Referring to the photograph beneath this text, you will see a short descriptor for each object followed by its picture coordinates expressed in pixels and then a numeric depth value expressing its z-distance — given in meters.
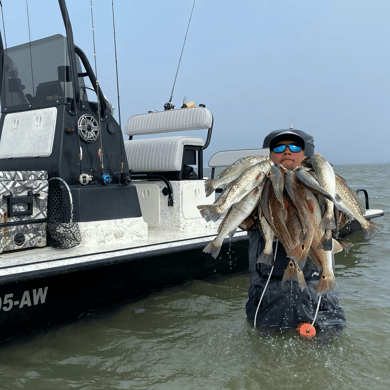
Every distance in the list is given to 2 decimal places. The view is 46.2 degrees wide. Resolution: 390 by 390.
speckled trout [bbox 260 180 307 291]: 2.87
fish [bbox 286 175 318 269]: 2.78
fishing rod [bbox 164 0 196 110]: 6.45
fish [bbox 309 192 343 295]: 2.83
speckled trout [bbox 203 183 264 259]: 2.90
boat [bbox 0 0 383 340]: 3.82
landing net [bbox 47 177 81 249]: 4.08
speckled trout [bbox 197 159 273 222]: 2.81
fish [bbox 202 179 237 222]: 2.87
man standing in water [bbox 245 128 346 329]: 3.02
